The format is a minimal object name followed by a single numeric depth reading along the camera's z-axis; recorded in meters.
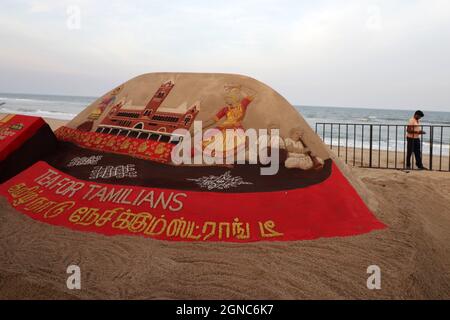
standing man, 8.98
